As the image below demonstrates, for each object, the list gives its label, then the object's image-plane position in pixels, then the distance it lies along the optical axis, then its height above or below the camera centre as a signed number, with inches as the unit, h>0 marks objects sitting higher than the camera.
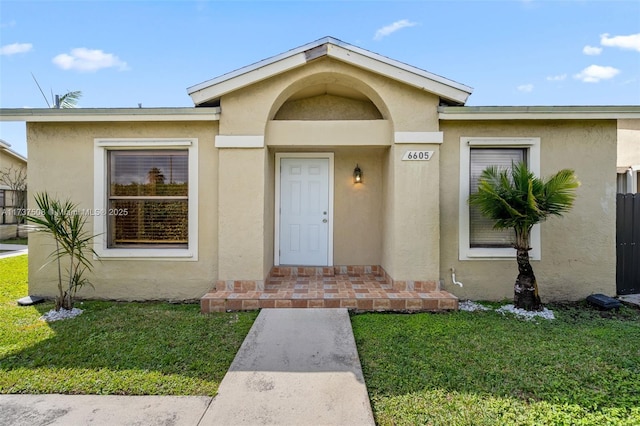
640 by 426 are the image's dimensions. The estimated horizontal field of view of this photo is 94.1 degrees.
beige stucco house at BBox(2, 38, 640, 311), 220.7 +30.2
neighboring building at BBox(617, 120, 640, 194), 430.6 +83.1
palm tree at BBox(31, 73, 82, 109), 604.4 +233.8
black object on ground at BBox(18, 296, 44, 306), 218.8 -66.6
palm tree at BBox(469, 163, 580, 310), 190.0 +6.4
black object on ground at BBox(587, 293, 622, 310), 210.7 -63.6
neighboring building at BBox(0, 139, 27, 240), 605.1 +36.6
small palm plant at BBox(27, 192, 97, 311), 195.6 -17.9
